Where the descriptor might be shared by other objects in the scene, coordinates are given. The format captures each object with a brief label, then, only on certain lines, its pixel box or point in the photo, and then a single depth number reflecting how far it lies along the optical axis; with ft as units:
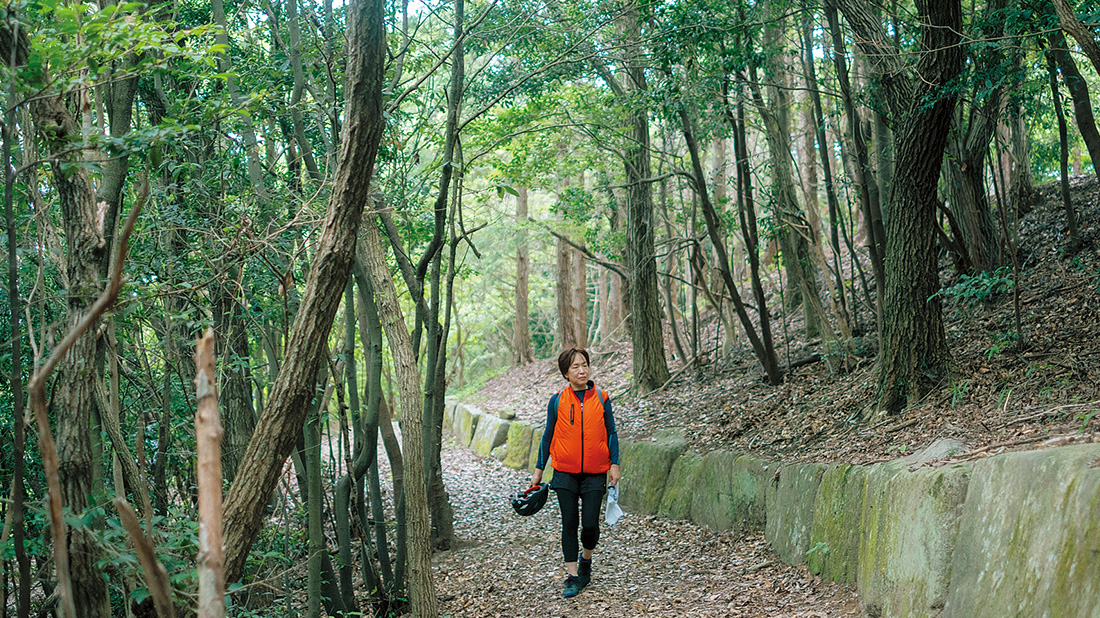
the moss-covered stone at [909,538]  12.69
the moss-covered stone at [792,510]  18.52
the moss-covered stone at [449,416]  70.13
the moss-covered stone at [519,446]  43.70
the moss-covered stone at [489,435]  49.24
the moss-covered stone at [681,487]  25.88
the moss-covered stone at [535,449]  42.01
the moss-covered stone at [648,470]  28.22
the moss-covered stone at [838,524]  16.25
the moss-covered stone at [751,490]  21.40
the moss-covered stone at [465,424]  58.49
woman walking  18.72
